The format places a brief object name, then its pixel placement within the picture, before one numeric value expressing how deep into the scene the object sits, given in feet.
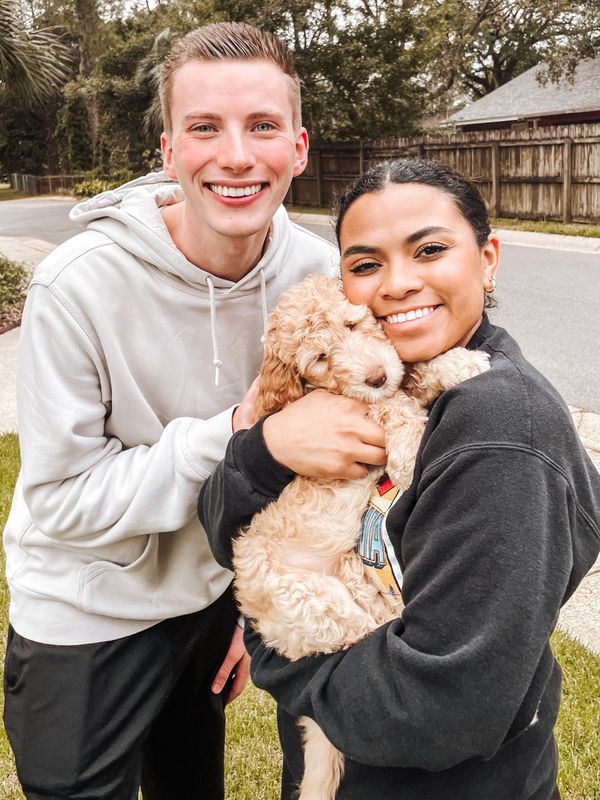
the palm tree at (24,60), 39.68
